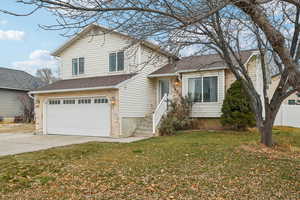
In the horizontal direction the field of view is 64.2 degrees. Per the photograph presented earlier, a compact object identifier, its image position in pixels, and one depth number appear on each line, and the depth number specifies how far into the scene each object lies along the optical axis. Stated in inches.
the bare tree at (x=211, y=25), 149.7
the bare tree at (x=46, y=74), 1571.1
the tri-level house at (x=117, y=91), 494.0
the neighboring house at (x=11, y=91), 914.3
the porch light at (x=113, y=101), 479.2
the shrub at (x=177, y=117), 478.9
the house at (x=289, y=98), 766.3
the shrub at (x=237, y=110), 451.2
